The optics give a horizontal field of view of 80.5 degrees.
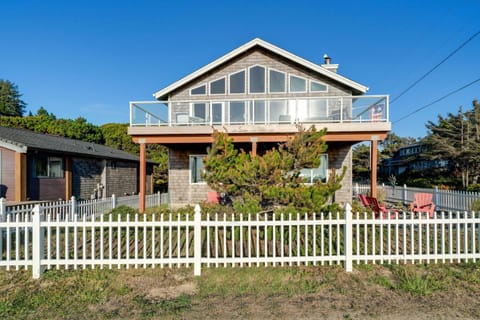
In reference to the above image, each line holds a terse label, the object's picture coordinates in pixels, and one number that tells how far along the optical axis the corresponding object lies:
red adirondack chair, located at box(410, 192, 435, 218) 9.84
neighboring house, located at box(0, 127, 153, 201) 11.77
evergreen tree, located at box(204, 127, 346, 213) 5.94
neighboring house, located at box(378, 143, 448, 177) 30.00
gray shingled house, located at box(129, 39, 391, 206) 10.73
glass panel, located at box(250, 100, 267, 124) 11.20
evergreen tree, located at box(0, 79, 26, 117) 47.53
